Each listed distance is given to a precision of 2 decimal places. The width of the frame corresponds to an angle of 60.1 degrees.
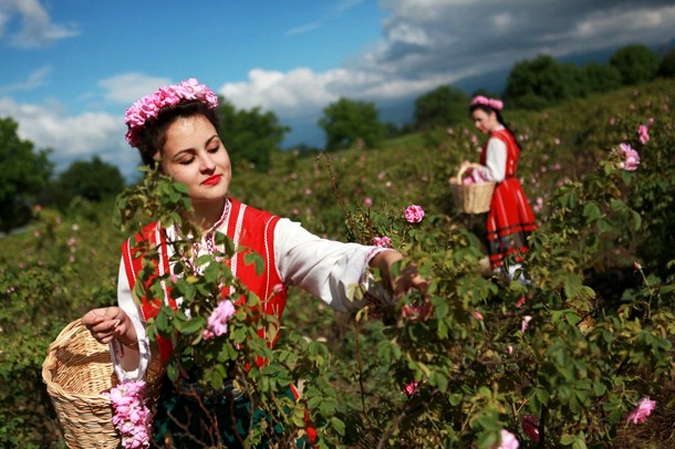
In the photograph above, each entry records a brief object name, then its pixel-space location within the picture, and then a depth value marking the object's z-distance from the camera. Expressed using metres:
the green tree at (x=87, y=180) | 56.44
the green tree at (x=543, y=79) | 49.90
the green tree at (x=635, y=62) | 54.00
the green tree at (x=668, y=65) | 40.11
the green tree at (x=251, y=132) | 55.56
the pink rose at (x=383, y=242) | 1.82
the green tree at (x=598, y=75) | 54.50
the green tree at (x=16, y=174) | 45.66
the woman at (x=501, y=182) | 5.06
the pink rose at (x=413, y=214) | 1.94
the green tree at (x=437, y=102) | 62.76
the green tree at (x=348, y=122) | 63.66
